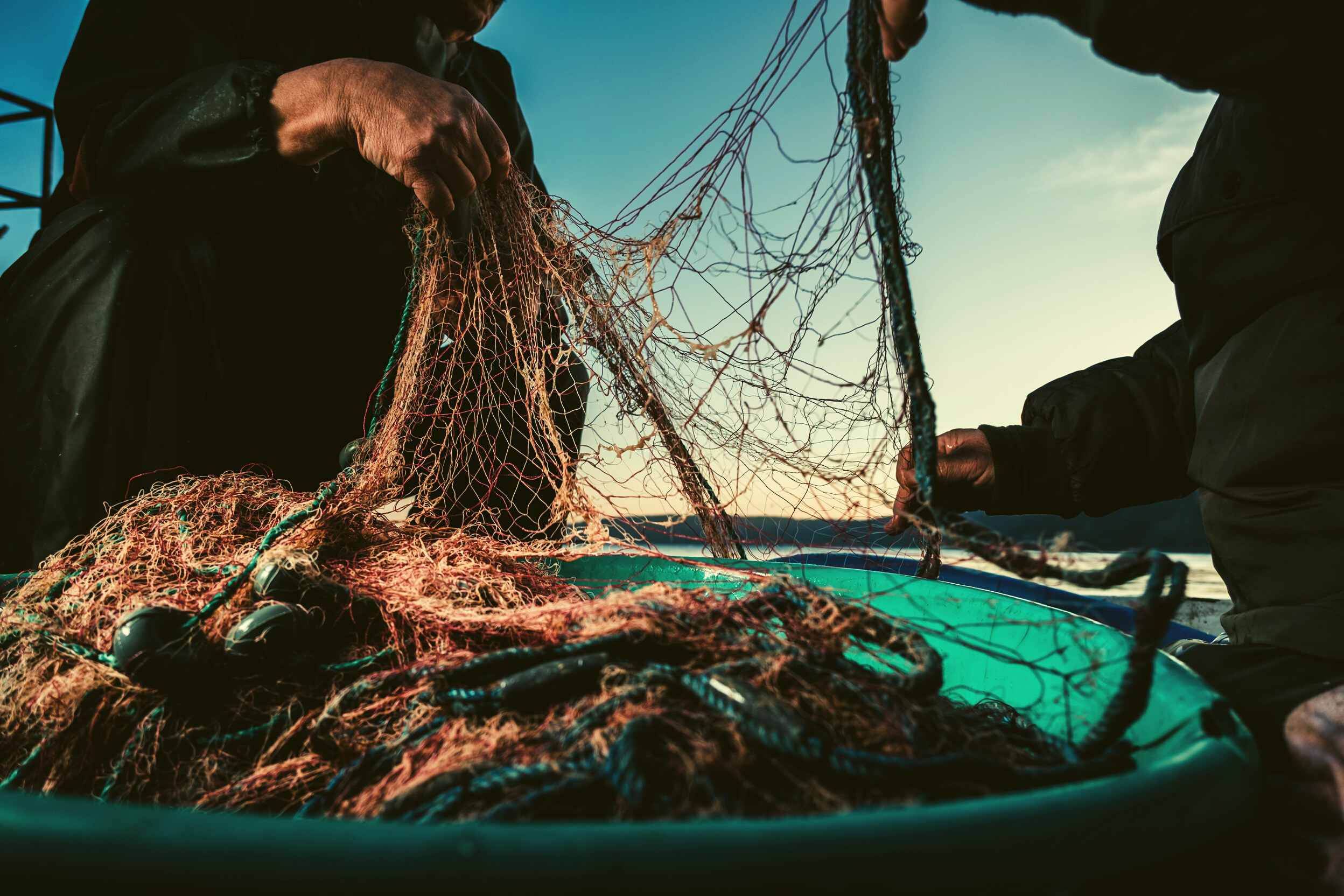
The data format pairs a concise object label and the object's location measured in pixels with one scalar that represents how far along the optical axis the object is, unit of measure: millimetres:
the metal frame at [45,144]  4148
